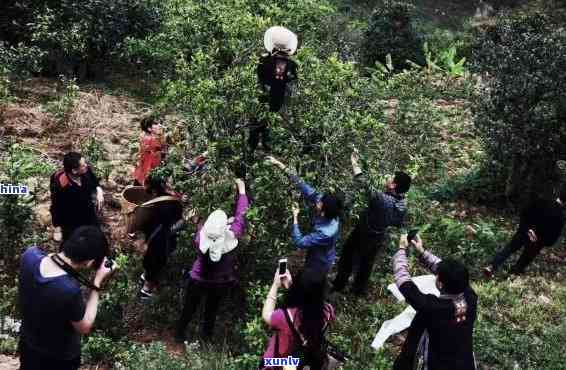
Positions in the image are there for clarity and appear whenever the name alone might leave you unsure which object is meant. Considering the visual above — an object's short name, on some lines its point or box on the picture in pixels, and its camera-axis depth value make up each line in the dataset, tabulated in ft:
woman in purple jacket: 16.58
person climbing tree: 21.25
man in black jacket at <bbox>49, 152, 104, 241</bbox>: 18.28
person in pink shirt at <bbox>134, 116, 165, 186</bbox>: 21.38
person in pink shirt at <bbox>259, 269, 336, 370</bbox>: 12.75
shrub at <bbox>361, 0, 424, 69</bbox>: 47.03
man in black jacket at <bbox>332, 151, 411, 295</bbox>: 19.12
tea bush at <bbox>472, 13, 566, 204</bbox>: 26.84
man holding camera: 11.64
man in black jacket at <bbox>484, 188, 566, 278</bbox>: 23.22
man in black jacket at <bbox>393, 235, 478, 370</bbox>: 13.26
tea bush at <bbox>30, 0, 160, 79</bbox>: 32.45
